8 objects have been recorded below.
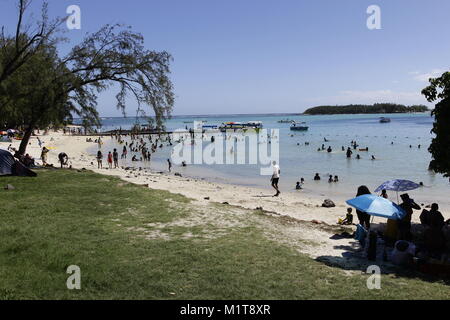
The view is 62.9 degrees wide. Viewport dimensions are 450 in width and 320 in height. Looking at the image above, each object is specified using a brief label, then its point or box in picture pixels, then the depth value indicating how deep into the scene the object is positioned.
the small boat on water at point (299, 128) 101.03
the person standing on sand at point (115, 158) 31.64
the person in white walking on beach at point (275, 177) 20.33
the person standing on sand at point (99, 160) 29.92
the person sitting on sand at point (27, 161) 20.86
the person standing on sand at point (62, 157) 25.25
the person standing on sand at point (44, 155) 27.36
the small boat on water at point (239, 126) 100.44
